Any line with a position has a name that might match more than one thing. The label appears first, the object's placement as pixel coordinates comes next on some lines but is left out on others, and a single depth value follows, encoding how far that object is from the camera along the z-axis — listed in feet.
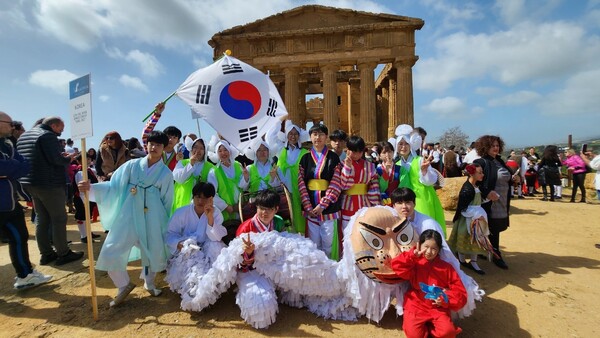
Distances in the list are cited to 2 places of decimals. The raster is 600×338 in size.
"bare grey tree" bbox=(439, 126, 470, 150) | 126.72
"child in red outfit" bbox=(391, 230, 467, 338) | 8.55
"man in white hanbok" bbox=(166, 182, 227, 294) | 11.09
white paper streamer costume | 9.59
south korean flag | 12.94
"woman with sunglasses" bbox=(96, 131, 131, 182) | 17.08
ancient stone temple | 71.36
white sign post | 10.32
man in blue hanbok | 10.94
